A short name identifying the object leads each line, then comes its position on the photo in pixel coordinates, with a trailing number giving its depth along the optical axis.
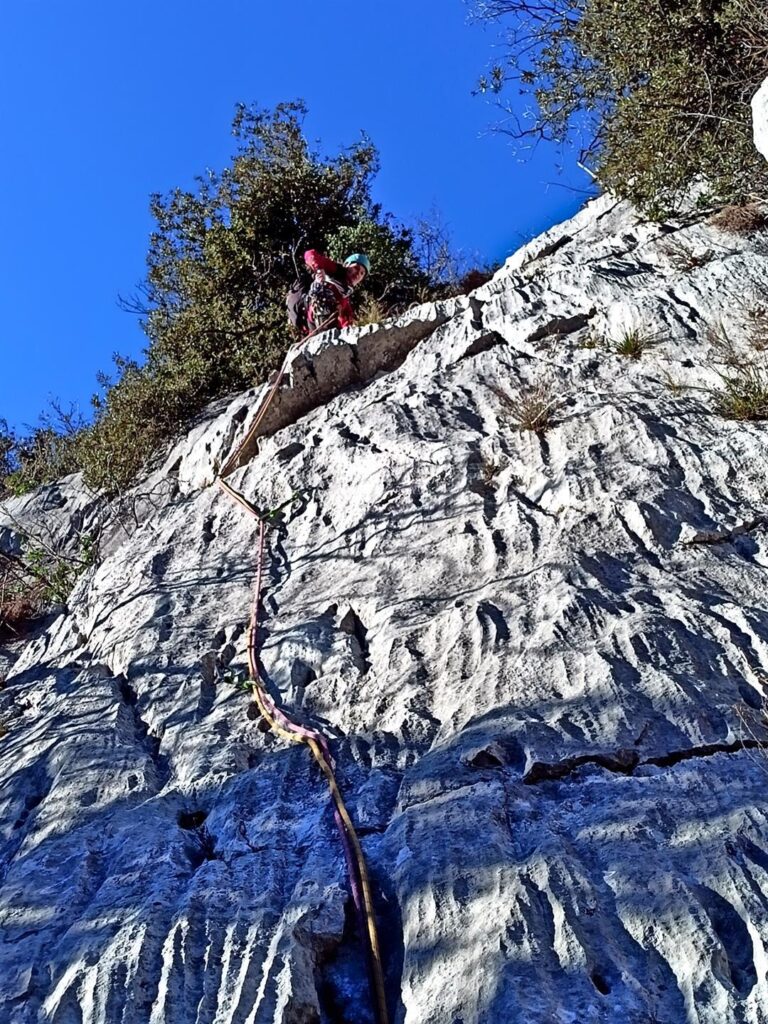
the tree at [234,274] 10.23
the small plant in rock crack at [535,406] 6.34
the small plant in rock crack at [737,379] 5.77
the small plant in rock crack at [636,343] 6.96
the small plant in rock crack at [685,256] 7.79
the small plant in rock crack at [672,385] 6.33
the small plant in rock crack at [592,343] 7.30
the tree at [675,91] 8.16
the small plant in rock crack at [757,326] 6.35
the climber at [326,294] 10.12
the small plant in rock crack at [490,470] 6.05
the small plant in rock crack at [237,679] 4.86
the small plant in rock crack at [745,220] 8.00
